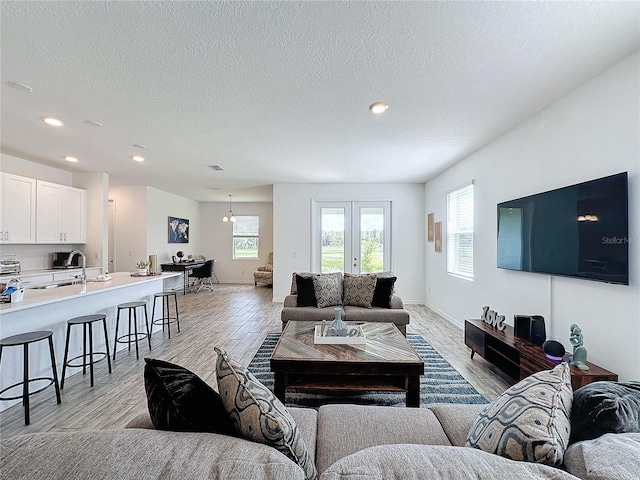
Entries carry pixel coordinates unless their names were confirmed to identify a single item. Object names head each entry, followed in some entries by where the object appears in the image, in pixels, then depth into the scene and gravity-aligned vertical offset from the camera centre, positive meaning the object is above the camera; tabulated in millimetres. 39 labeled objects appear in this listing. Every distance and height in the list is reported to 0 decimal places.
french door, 6320 +79
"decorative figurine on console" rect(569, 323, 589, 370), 2105 -787
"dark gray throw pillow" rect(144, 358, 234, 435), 952 -549
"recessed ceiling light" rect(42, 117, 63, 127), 3029 +1244
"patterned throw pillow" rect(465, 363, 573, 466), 857 -570
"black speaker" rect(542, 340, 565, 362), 2227 -832
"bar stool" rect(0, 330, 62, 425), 2115 -741
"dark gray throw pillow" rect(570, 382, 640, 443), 908 -544
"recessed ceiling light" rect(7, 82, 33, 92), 2351 +1248
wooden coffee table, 2164 -942
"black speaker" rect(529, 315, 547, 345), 2629 -808
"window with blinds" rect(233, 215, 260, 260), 9617 +121
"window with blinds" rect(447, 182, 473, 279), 4375 +146
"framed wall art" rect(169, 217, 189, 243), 7961 +306
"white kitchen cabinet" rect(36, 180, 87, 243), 4621 +450
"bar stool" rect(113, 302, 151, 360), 3383 -938
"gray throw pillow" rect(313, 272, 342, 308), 3951 -665
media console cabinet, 2018 -960
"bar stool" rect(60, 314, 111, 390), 2688 -857
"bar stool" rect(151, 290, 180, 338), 4125 -1068
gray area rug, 2418 -1314
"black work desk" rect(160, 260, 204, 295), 7538 -671
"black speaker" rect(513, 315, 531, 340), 2739 -797
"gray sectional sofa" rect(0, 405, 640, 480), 695 -553
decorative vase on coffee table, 2684 -810
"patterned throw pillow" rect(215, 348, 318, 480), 948 -587
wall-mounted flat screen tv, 2004 +76
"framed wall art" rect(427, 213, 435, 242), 5867 +292
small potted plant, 4266 -385
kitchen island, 2383 -704
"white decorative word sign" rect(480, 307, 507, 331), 3053 -837
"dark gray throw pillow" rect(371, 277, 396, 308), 3949 -697
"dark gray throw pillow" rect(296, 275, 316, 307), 3980 -696
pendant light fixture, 8766 +696
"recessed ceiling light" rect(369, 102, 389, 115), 2694 +1237
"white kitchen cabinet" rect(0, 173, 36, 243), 4062 +458
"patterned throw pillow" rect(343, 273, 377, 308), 3980 -669
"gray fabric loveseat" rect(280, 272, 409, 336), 3676 -918
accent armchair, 8625 -1003
